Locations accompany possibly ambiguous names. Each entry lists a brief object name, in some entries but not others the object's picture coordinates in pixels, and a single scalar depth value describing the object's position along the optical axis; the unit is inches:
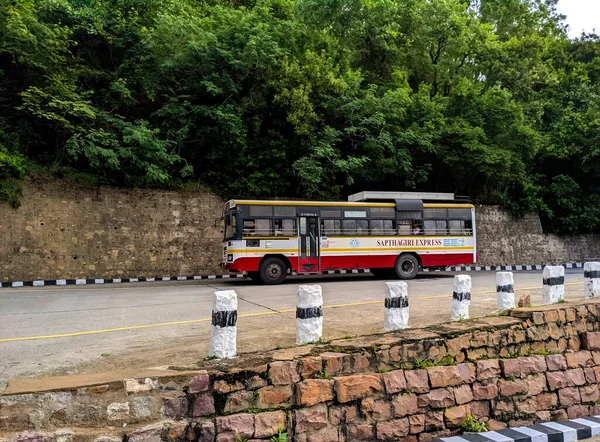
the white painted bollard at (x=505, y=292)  270.1
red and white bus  568.1
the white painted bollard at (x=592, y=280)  302.4
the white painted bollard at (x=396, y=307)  218.5
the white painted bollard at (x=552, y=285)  284.2
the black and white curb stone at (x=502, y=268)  850.8
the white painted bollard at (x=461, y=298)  251.4
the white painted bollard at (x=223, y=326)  174.1
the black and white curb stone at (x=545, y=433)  198.7
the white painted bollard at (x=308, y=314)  194.5
